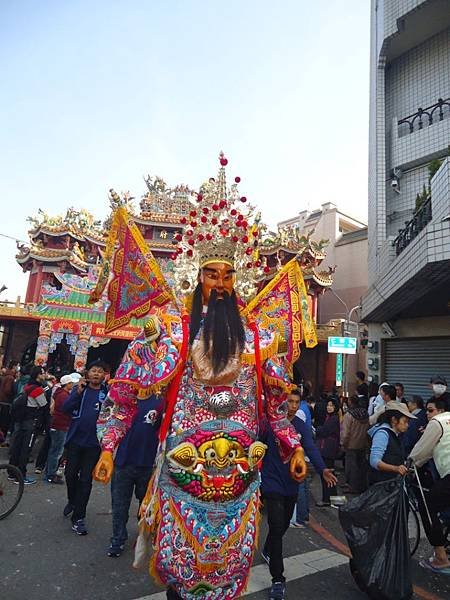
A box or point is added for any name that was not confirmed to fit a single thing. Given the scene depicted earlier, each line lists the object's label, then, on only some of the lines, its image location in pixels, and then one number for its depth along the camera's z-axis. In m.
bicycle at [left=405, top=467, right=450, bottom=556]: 4.02
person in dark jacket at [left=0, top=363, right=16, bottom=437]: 7.87
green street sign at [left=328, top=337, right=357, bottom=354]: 11.41
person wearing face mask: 6.05
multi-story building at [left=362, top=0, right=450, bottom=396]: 9.88
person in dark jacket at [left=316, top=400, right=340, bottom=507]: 6.74
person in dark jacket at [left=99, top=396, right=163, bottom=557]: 3.75
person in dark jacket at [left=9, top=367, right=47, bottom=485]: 6.07
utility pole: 13.05
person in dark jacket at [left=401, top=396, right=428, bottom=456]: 6.06
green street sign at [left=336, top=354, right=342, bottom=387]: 14.09
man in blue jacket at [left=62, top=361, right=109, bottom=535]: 4.23
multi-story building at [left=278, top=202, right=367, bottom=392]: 20.41
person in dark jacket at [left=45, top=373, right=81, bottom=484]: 6.22
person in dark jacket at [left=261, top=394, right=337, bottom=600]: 3.11
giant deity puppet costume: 2.08
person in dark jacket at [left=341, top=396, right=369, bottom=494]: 6.79
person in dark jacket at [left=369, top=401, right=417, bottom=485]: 3.98
